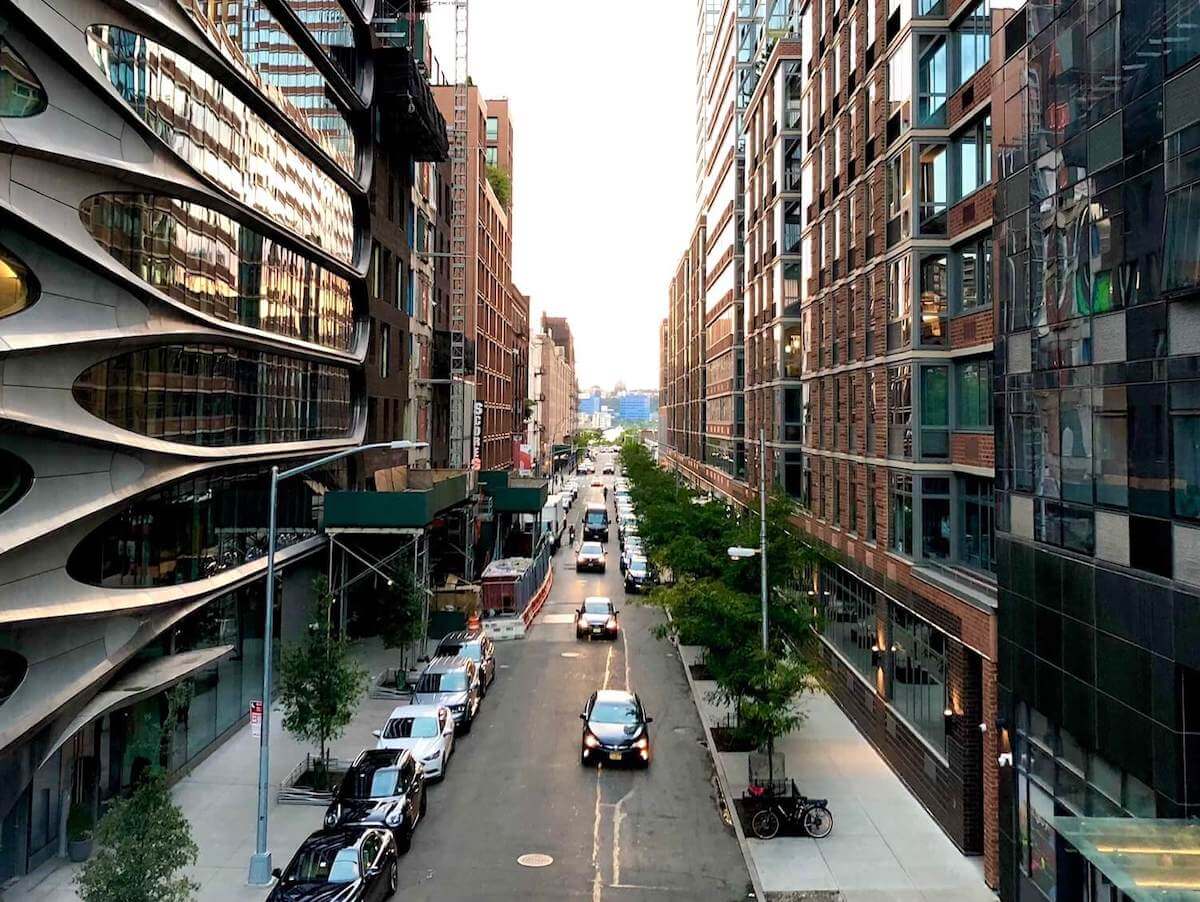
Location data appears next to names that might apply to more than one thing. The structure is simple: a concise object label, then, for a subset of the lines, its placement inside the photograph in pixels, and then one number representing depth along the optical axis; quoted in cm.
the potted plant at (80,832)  1672
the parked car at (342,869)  1373
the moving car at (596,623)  3856
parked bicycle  1789
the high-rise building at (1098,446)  1076
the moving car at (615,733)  2247
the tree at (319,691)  2023
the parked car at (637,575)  5022
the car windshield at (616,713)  2339
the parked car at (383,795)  1723
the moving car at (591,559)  5966
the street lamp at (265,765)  1561
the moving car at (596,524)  7262
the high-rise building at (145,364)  1538
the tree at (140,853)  1194
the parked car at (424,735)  2139
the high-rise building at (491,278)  5831
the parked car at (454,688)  2558
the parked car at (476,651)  3008
